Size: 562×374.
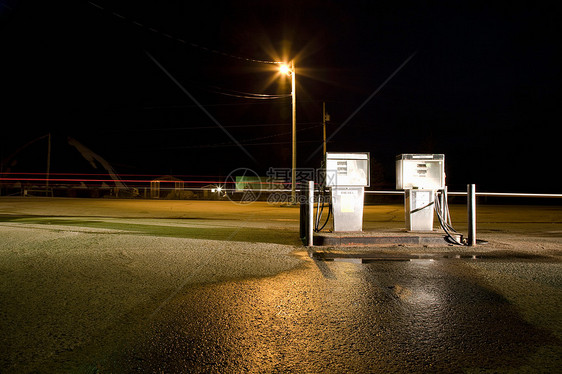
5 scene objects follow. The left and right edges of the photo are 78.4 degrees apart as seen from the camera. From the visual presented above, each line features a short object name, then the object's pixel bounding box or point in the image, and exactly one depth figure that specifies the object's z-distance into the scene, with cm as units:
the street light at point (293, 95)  2062
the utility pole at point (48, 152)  3750
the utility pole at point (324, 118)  2670
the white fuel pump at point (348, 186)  776
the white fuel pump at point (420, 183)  796
